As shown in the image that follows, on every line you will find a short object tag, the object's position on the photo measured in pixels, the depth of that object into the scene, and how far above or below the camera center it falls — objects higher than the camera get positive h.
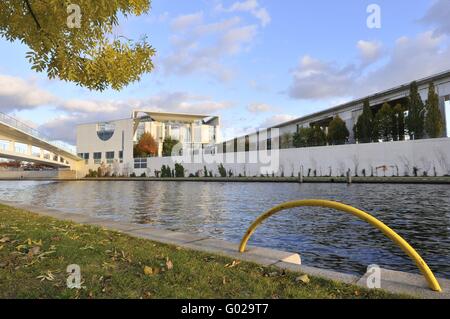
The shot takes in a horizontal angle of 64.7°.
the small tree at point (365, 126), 41.56 +5.35
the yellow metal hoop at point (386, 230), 3.82 -0.66
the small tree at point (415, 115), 36.34 +5.71
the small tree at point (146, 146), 77.56 +6.02
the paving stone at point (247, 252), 5.06 -1.23
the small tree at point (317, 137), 46.34 +4.56
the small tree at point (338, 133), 46.09 +5.01
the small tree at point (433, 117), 34.94 +5.23
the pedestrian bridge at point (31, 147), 47.06 +4.87
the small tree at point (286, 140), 52.52 +4.91
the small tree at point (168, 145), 80.30 +6.40
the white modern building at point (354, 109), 38.47 +9.13
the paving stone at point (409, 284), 3.68 -1.27
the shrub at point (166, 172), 63.22 +0.24
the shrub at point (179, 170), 61.27 +0.54
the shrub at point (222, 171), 54.19 +0.25
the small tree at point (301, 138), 47.91 +4.72
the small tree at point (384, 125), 40.16 +5.19
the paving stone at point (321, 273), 4.13 -1.25
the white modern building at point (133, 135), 76.06 +9.14
